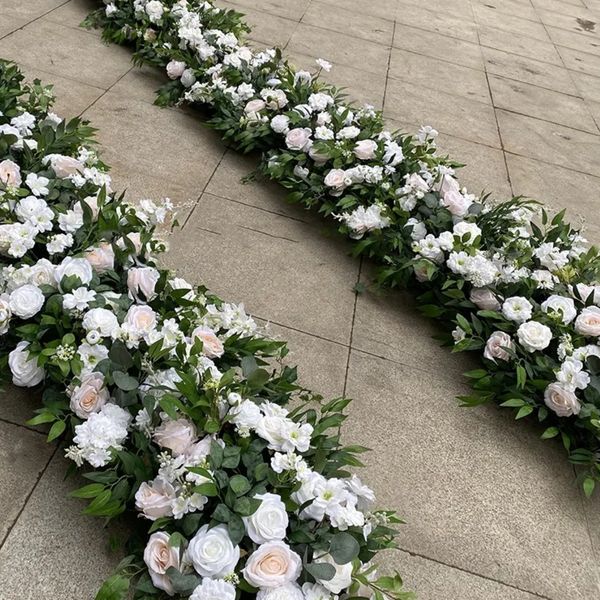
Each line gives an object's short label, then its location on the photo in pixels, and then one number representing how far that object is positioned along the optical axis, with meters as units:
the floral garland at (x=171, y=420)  1.88
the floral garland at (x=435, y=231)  2.96
